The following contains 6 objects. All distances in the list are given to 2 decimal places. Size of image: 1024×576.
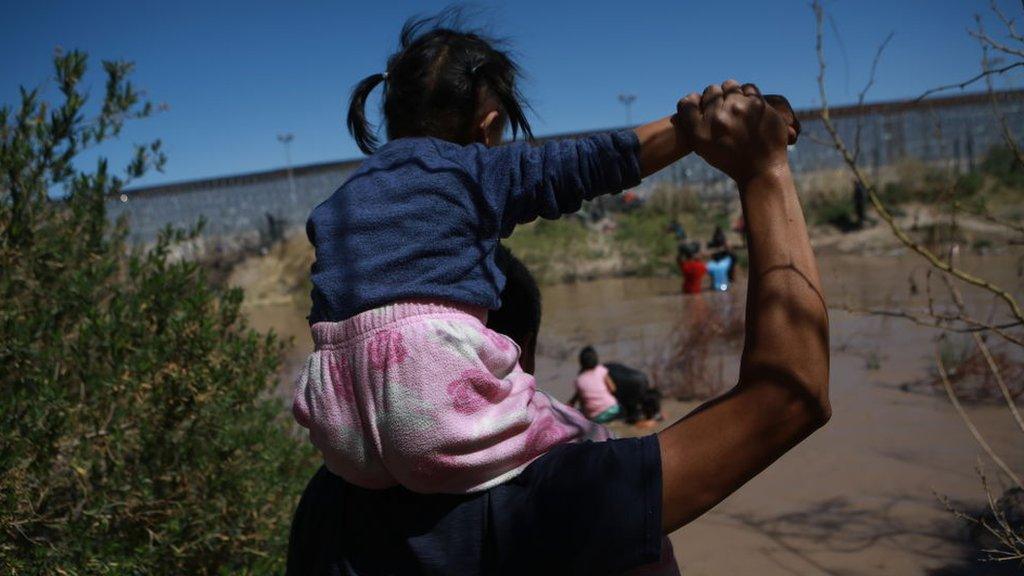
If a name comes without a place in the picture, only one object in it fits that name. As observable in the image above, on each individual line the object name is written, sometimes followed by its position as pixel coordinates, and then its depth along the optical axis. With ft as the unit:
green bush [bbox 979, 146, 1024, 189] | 76.12
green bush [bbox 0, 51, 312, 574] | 7.36
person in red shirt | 49.85
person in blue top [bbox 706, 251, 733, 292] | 50.80
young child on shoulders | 3.52
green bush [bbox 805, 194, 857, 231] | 76.69
